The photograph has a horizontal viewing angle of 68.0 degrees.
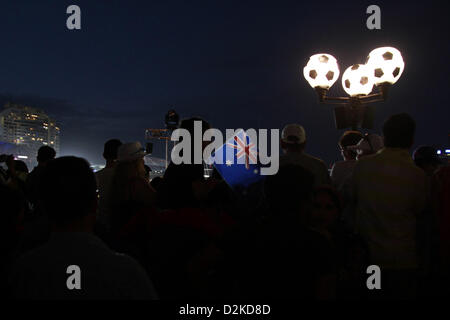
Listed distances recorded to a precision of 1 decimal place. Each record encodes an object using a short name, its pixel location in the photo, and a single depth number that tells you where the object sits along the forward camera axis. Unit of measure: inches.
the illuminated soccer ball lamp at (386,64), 228.2
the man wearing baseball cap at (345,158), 166.2
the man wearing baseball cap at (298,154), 146.5
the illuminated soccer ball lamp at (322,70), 246.8
